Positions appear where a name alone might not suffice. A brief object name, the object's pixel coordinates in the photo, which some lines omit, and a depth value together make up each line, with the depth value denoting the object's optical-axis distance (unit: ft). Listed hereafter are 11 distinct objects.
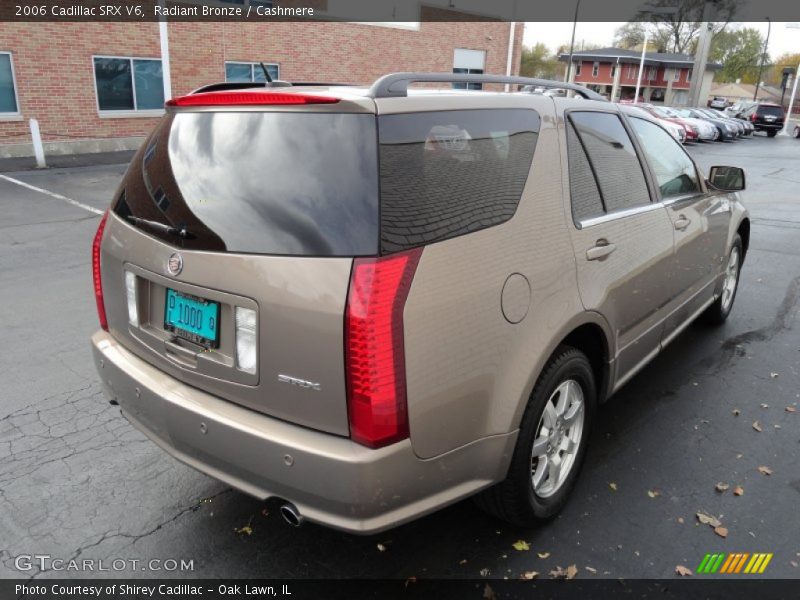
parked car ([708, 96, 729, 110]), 212.91
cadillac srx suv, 6.55
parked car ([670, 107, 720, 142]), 94.99
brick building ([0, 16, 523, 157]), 48.98
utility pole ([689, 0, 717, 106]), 138.62
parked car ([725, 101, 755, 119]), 143.36
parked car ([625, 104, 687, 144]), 86.98
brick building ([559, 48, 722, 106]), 242.99
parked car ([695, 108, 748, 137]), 109.73
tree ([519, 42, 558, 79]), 268.00
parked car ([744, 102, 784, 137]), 131.23
